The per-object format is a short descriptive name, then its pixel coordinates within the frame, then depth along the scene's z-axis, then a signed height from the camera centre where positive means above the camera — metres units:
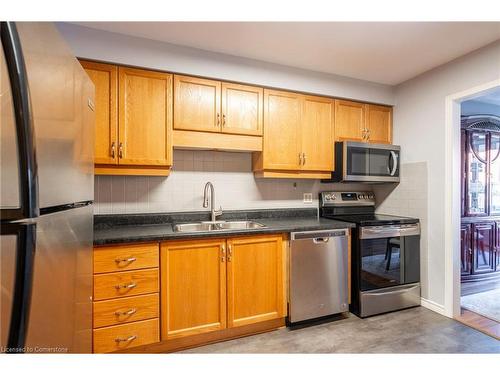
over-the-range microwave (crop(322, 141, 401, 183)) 2.61 +0.29
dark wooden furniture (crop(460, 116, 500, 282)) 3.22 -0.11
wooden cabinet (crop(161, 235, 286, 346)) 1.82 -0.72
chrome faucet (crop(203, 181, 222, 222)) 2.39 -0.10
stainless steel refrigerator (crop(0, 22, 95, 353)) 0.55 +0.00
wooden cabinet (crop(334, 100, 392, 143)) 2.71 +0.75
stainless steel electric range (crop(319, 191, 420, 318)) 2.37 -0.72
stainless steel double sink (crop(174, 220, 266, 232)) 2.33 -0.34
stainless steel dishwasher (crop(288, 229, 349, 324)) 2.14 -0.74
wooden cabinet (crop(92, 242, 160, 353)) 1.63 -0.72
